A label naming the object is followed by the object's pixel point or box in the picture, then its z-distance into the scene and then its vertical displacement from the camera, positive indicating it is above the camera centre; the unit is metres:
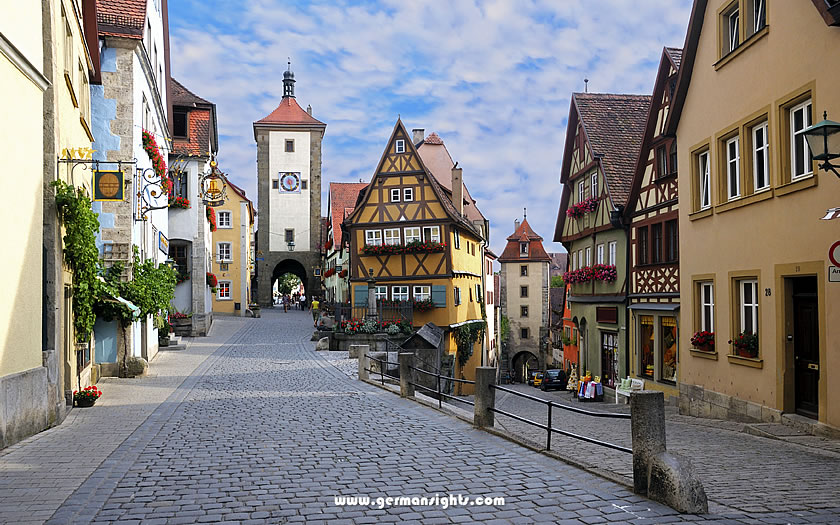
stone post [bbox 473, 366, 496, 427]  10.35 -1.57
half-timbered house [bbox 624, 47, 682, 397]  19.64 +0.79
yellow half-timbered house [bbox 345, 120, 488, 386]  33.19 +1.92
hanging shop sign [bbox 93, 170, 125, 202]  12.74 +1.70
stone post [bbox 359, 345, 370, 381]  18.14 -1.89
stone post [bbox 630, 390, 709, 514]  6.10 -1.54
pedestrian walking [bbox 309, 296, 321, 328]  40.16 -1.40
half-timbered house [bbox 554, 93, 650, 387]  23.39 +2.15
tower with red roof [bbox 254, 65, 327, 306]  62.62 +7.27
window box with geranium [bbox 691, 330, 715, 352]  15.71 -1.27
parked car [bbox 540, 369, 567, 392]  34.03 -4.49
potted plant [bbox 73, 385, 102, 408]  13.39 -1.91
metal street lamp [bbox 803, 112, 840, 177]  8.51 +1.58
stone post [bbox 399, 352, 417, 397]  14.38 -1.74
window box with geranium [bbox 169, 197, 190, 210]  30.70 +3.33
